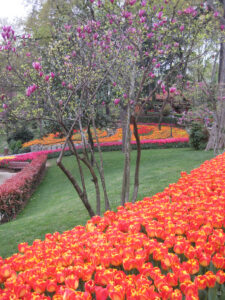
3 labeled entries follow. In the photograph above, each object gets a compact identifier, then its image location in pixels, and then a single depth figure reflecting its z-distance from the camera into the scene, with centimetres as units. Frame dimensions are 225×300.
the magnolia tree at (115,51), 473
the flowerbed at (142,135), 2586
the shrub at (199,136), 1616
